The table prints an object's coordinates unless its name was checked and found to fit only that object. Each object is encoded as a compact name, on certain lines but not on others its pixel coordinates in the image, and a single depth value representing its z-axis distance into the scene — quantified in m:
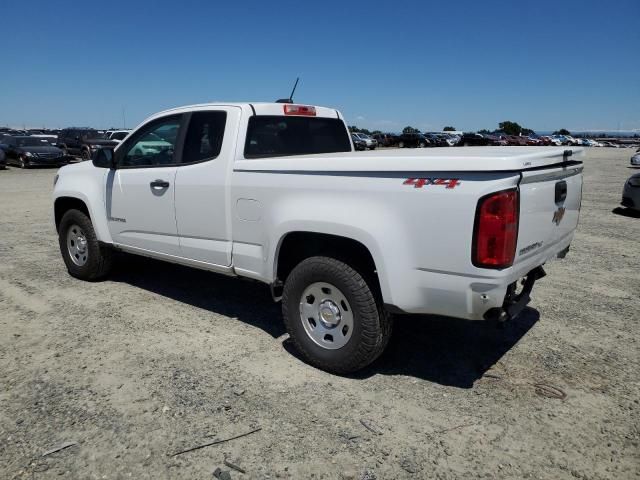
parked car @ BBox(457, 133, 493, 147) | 46.72
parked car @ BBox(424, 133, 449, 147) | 45.68
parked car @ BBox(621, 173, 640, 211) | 9.76
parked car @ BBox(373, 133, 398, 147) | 47.44
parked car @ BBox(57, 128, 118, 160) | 23.88
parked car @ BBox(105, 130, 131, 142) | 25.29
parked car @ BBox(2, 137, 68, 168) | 21.77
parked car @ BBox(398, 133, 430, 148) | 45.06
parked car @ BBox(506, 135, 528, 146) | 47.76
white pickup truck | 2.79
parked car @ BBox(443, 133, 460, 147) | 49.99
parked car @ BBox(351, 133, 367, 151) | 38.43
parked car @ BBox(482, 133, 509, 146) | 45.20
